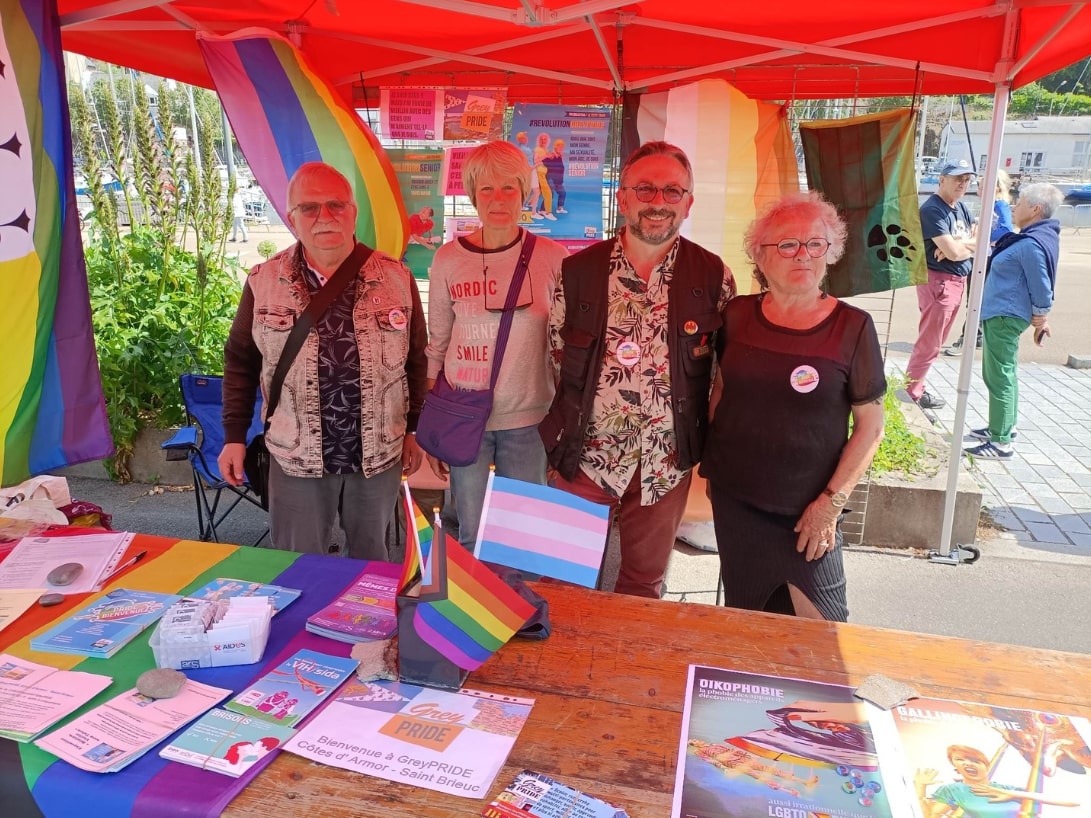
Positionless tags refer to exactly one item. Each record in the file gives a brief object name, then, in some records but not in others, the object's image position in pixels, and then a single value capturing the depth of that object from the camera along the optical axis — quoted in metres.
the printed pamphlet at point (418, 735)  1.19
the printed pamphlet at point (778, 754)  1.13
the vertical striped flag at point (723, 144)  3.58
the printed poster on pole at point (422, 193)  3.88
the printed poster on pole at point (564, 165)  3.69
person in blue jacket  5.34
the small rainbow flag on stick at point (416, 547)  1.37
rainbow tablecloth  1.14
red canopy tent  2.83
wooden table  1.16
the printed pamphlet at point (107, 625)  1.50
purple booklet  1.56
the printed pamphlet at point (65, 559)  1.76
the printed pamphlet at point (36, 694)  1.27
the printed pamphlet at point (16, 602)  1.62
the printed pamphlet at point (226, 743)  1.20
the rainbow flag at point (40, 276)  2.13
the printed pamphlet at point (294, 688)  1.33
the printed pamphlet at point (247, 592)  1.67
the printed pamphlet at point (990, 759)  1.14
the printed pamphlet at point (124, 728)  1.20
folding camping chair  3.62
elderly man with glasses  2.27
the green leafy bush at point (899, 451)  4.13
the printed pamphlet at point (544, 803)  1.11
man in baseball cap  5.83
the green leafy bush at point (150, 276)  4.72
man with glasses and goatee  2.20
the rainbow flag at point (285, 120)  3.06
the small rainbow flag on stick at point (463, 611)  1.35
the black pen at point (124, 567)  1.80
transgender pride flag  1.63
